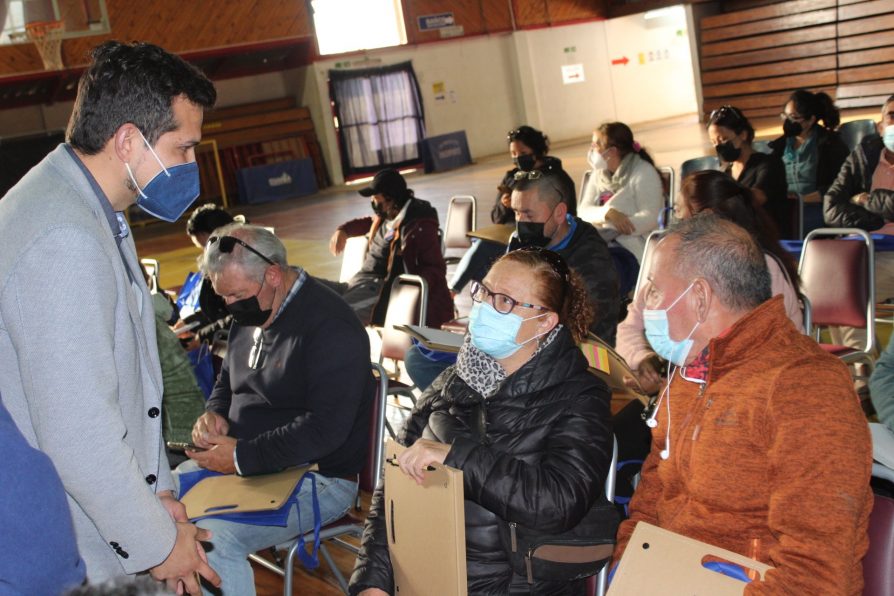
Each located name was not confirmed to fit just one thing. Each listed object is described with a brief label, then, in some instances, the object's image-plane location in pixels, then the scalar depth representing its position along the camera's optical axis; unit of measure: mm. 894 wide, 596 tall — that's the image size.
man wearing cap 5309
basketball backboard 16625
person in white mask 5605
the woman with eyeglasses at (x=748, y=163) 5816
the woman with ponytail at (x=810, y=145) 6879
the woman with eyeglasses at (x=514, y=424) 2014
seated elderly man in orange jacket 1611
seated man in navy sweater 2818
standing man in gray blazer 1647
